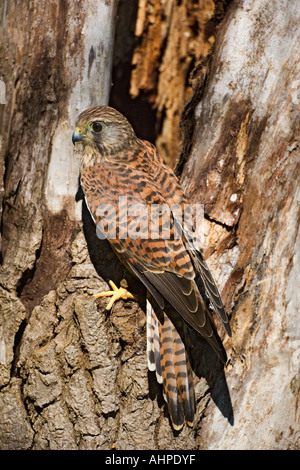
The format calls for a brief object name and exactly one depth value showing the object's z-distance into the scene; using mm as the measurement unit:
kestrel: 5941
